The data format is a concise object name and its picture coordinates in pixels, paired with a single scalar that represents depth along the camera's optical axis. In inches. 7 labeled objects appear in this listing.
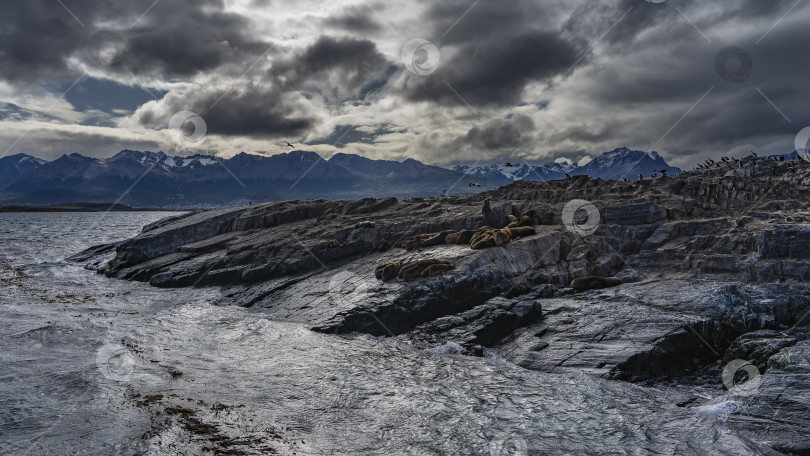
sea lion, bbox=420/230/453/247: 1504.7
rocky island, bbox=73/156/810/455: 762.8
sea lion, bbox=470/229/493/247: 1370.6
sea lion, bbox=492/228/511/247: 1321.4
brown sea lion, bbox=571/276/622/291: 1149.1
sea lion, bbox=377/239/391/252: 1600.6
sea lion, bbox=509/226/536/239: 1417.3
